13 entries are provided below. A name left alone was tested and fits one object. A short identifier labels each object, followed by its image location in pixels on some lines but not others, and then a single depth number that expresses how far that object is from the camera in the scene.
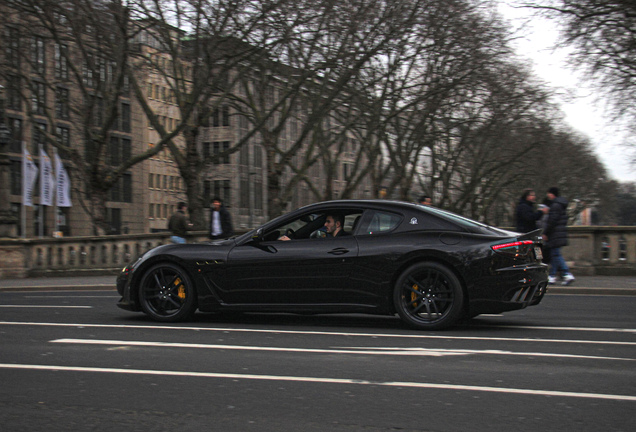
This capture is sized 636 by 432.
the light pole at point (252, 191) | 79.47
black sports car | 8.33
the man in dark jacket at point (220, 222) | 18.83
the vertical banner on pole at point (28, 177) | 32.53
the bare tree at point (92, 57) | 26.17
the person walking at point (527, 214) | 15.81
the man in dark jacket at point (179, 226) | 19.25
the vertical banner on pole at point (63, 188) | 35.33
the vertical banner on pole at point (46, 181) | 33.38
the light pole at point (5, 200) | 25.05
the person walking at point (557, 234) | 15.70
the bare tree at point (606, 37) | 21.47
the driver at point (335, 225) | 9.01
